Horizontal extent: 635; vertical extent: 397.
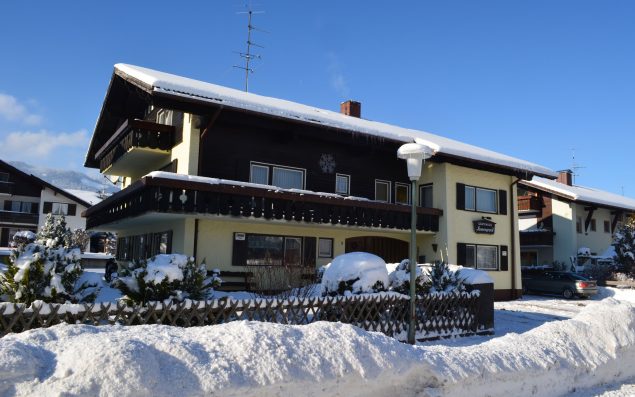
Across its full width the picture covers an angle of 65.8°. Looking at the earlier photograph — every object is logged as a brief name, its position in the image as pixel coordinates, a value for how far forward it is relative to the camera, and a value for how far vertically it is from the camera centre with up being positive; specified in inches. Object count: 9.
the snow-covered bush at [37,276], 304.7 -17.6
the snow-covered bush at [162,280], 343.9 -20.6
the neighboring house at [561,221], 1285.7 +112.0
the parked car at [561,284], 959.6 -46.7
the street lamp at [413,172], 374.9 +65.4
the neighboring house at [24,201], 1952.5 +193.1
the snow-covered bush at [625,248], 1155.3 +35.0
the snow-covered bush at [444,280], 504.1 -22.3
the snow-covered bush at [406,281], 477.7 -23.8
